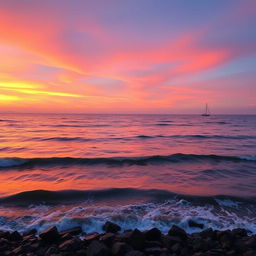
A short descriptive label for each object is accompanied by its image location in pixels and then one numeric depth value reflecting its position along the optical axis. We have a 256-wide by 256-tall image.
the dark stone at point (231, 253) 4.14
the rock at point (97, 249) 4.08
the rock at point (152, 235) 4.84
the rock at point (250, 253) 4.03
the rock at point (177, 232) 4.87
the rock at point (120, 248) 4.14
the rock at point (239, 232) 5.02
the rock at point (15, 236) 4.90
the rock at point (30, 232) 5.25
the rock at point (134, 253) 4.02
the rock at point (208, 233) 4.95
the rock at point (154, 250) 4.27
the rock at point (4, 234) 4.99
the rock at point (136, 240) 4.48
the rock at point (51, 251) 4.23
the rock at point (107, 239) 4.57
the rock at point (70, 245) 4.36
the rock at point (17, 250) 4.31
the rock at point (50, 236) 4.80
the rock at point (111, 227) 5.36
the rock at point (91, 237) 4.78
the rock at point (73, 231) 5.19
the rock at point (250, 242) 4.37
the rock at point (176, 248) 4.30
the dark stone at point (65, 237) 4.91
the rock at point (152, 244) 4.55
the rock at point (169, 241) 4.53
